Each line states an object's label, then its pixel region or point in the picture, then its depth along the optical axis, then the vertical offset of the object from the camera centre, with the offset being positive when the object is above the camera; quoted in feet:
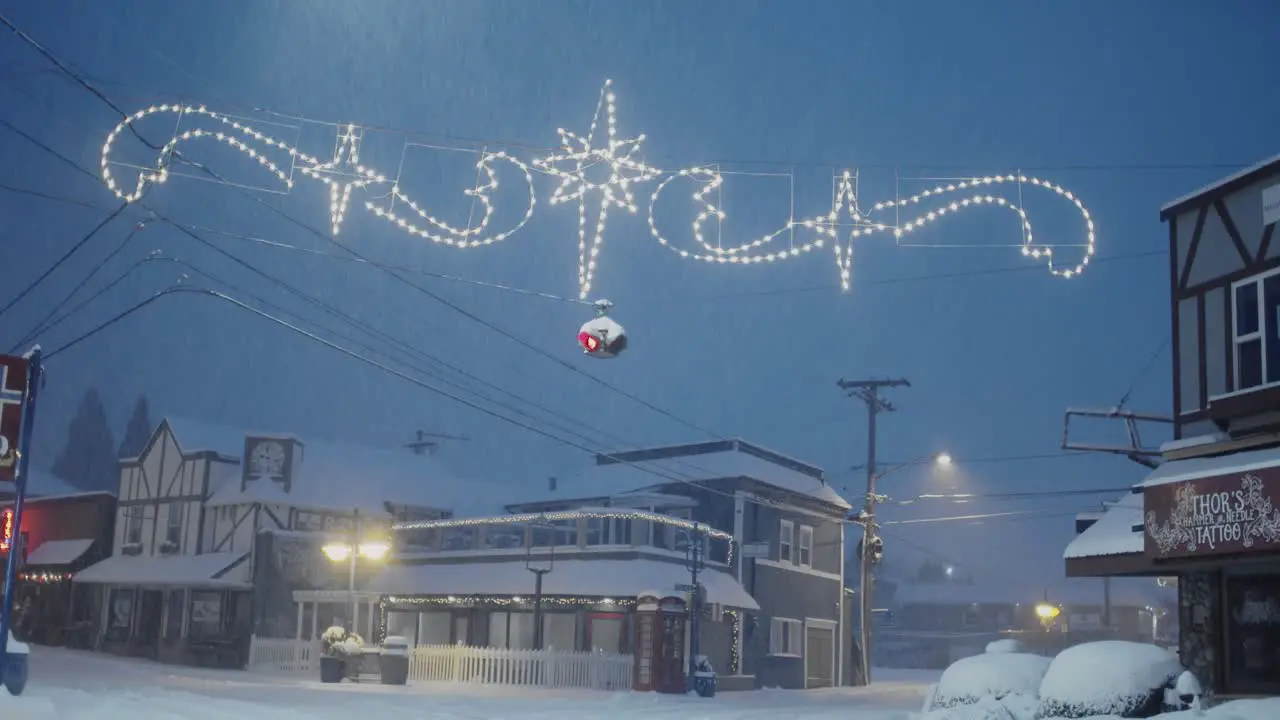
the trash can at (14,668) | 56.03 -5.58
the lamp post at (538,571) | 108.27 -0.65
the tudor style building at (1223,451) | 51.75 +5.91
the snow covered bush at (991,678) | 52.95 -4.13
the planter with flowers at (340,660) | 98.32 -8.12
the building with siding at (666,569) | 112.47 -0.28
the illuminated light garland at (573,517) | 109.91 +3.91
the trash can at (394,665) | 95.45 -8.12
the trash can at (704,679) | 102.70 -8.87
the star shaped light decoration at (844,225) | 55.42 +15.96
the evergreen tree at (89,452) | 391.65 +29.41
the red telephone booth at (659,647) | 100.01 -6.30
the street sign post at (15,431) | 57.00 +5.11
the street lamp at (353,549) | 106.01 +0.62
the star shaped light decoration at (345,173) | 54.08 +16.67
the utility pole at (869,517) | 132.67 +6.20
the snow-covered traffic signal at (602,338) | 55.36 +10.00
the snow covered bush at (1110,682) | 48.65 -3.75
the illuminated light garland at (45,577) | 157.42 -4.19
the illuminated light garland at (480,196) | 55.31 +16.38
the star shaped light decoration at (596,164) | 53.62 +17.25
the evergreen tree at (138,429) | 363.35 +34.64
